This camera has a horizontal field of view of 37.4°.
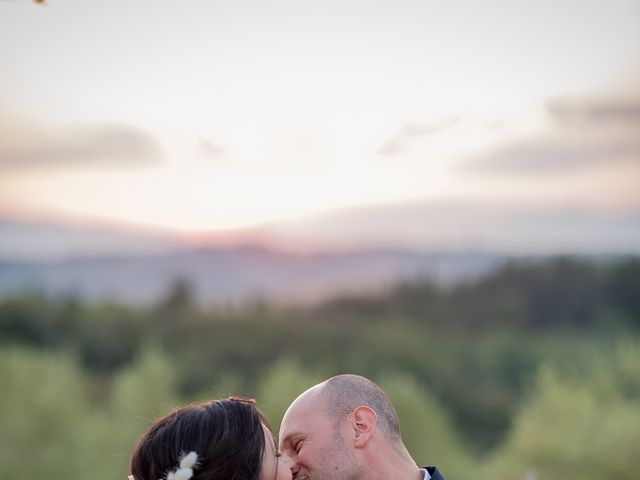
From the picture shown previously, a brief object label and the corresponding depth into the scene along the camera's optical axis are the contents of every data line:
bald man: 3.17
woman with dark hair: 2.67
